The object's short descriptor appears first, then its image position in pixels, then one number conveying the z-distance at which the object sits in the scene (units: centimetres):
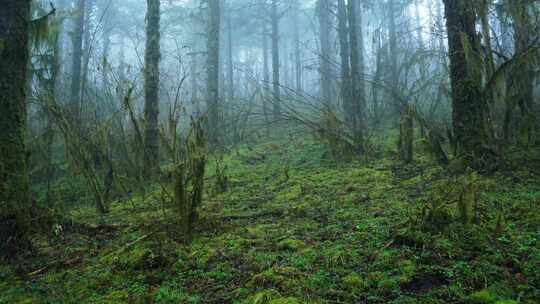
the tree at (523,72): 382
